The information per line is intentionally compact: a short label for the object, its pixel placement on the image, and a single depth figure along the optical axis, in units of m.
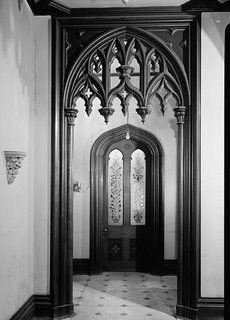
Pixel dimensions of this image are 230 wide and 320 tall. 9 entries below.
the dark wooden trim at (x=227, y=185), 0.87
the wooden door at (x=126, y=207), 7.28
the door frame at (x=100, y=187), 7.05
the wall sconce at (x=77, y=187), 7.02
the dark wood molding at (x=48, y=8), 4.40
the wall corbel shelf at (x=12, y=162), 3.44
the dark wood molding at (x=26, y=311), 3.85
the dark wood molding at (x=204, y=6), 4.36
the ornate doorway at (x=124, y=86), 4.51
